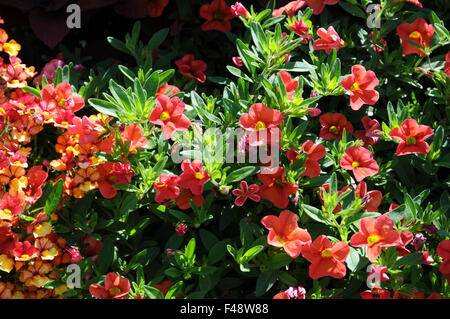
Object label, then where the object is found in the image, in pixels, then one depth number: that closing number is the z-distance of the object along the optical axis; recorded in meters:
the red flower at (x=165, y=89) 0.78
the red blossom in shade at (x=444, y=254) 0.72
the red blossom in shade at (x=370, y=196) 0.74
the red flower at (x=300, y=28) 0.79
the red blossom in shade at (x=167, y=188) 0.72
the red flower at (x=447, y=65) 0.79
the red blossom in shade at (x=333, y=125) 0.78
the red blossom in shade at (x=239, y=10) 0.80
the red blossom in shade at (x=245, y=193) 0.73
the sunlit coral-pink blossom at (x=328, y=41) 0.79
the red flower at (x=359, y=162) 0.74
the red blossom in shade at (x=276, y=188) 0.73
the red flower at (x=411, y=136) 0.75
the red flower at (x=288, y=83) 0.76
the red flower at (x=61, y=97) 0.78
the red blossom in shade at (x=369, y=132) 0.77
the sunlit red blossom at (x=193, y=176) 0.72
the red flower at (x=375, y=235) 0.71
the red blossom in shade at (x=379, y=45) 0.82
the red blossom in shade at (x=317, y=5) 0.83
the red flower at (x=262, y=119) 0.73
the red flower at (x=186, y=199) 0.74
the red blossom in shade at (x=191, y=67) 0.83
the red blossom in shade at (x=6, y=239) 0.72
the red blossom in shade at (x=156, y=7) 0.88
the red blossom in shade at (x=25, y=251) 0.72
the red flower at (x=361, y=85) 0.76
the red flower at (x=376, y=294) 0.72
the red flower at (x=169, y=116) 0.73
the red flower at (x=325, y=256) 0.71
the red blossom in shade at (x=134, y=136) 0.73
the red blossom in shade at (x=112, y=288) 0.72
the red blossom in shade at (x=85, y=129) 0.74
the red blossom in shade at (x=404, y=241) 0.72
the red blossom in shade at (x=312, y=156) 0.74
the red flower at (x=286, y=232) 0.71
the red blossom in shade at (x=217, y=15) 0.86
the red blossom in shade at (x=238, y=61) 0.80
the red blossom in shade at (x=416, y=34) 0.80
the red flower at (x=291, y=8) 0.83
